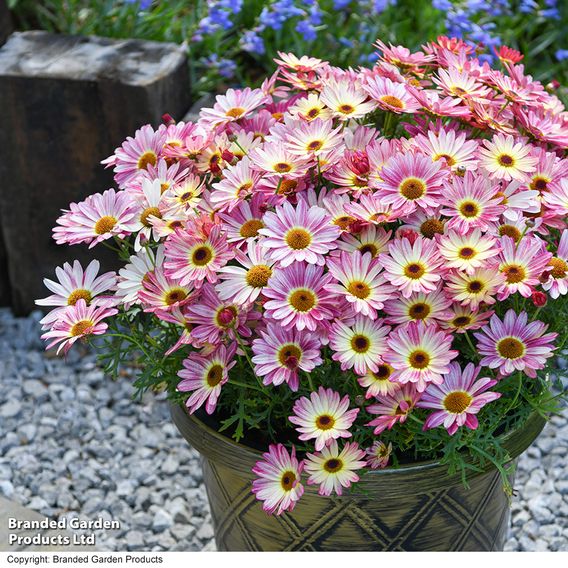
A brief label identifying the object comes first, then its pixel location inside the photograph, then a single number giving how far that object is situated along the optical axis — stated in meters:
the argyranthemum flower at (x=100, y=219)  1.32
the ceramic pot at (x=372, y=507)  1.32
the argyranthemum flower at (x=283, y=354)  1.19
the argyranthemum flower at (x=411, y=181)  1.25
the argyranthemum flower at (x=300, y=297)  1.18
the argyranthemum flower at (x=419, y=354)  1.18
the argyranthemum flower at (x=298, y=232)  1.22
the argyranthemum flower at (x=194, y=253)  1.25
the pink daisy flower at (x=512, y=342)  1.22
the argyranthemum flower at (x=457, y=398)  1.19
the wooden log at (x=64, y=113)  2.46
